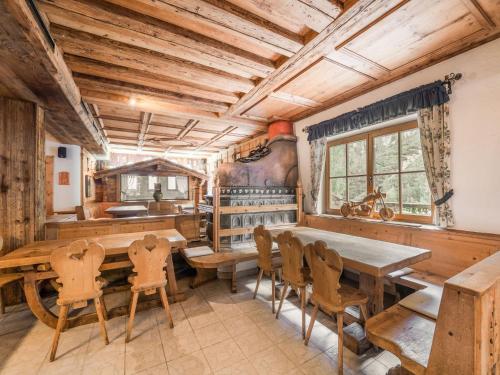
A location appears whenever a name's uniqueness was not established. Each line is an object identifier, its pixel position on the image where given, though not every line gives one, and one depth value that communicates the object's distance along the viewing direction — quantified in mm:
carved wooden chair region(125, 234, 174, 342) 2053
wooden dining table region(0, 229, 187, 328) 2008
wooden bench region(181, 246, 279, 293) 2820
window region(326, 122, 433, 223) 2707
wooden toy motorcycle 2877
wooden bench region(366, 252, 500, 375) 908
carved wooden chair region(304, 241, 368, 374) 1612
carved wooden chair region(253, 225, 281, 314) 2436
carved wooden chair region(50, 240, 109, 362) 1799
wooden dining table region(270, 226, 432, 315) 1701
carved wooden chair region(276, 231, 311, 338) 2039
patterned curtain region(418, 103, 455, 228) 2297
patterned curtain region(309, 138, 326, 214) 3719
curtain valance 2334
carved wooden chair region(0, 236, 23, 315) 2067
